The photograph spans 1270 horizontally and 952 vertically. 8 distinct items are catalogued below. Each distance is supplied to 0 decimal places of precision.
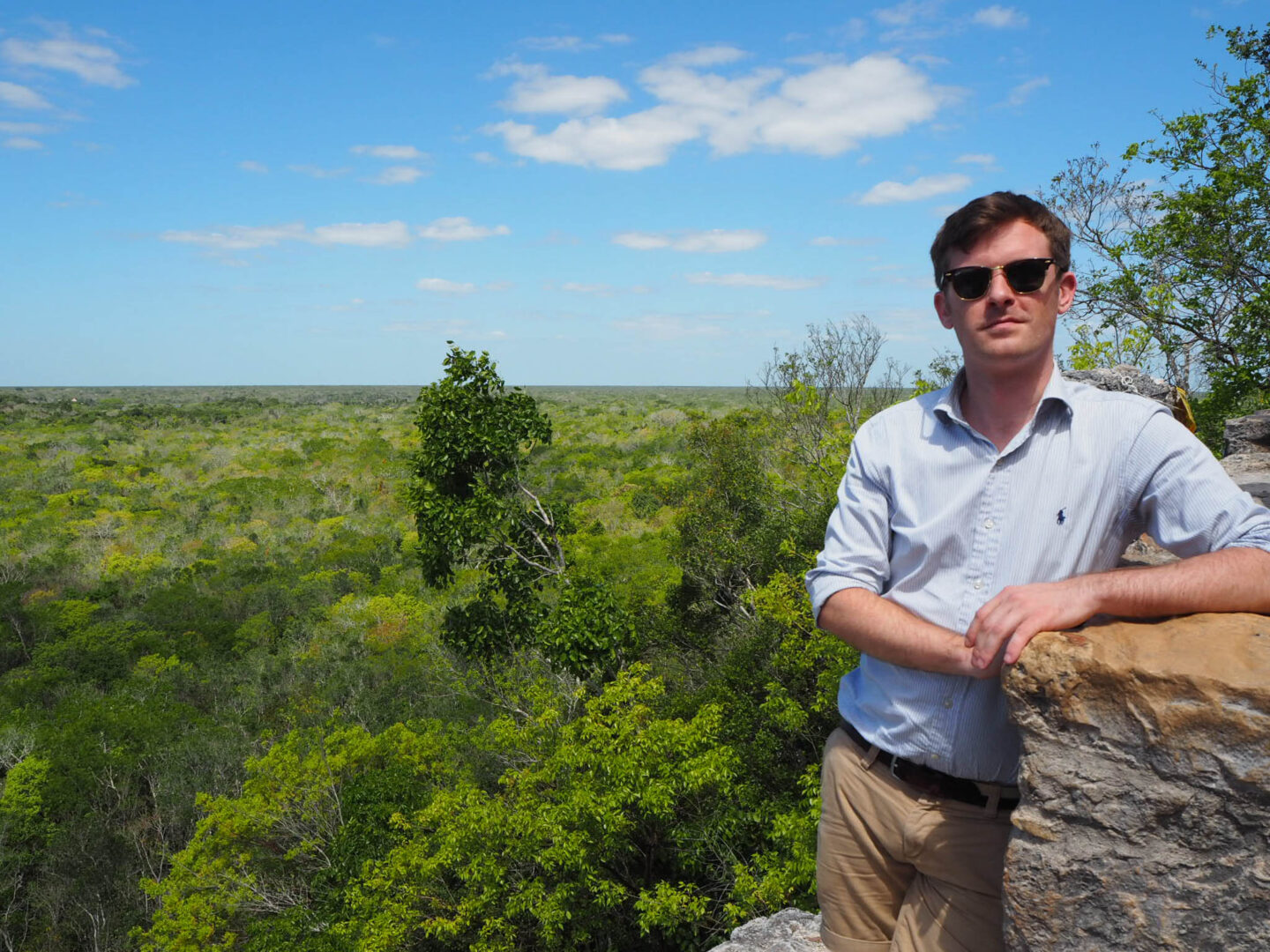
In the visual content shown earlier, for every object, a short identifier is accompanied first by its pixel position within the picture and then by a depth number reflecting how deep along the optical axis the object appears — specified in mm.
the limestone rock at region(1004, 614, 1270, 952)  1711
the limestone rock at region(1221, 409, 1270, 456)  6762
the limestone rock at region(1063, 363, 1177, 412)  5504
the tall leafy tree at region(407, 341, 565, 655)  11227
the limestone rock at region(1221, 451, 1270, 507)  4750
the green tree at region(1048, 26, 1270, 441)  11750
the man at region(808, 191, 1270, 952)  1833
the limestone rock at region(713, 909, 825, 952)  4738
